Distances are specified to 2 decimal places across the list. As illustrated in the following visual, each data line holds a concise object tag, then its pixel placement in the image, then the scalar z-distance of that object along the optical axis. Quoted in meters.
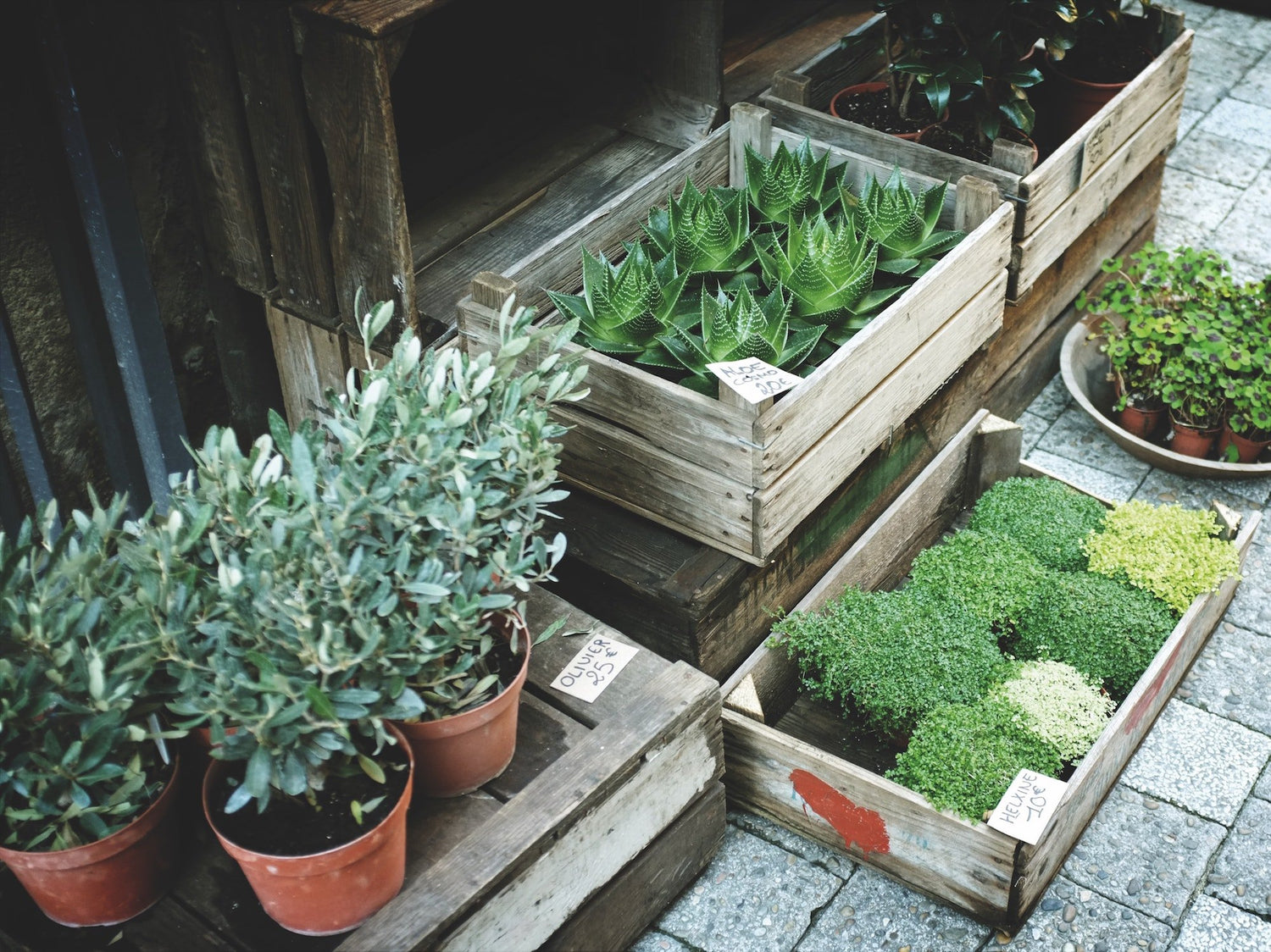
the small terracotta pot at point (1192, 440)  3.83
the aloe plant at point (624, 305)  2.96
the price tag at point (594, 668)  2.64
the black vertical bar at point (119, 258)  2.86
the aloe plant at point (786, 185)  3.36
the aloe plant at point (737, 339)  2.85
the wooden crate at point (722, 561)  2.86
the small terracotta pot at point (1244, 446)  3.77
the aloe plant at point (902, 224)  3.18
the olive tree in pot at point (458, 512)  2.12
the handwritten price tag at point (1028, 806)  2.53
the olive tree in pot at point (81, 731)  1.96
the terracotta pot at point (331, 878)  2.06
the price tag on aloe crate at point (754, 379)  2.63
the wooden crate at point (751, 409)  2.76
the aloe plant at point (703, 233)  3.17
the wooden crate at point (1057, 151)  3.46
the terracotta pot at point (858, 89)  3.99
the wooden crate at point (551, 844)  2.22
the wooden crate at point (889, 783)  2.62
